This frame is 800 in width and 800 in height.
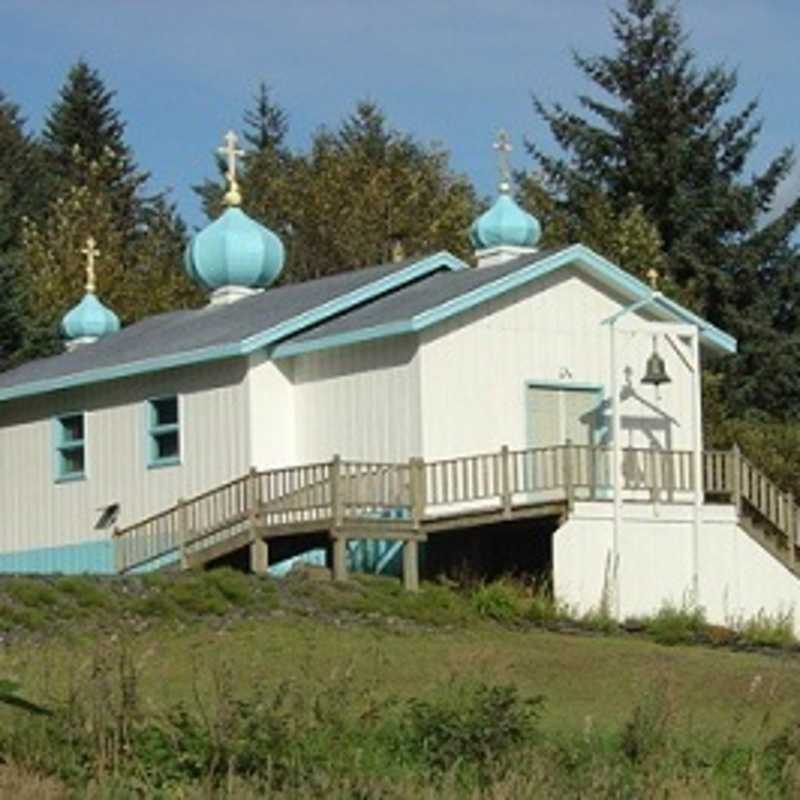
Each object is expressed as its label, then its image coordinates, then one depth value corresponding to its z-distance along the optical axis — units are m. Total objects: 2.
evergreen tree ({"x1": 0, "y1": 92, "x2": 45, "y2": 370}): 47.59
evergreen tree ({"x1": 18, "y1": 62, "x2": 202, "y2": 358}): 56.78
